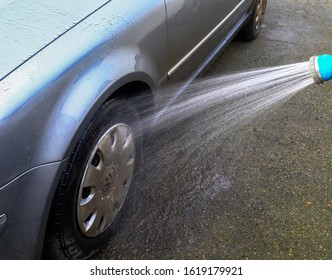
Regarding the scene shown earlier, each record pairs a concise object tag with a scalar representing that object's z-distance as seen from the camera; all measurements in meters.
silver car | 1.43
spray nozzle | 1.94
